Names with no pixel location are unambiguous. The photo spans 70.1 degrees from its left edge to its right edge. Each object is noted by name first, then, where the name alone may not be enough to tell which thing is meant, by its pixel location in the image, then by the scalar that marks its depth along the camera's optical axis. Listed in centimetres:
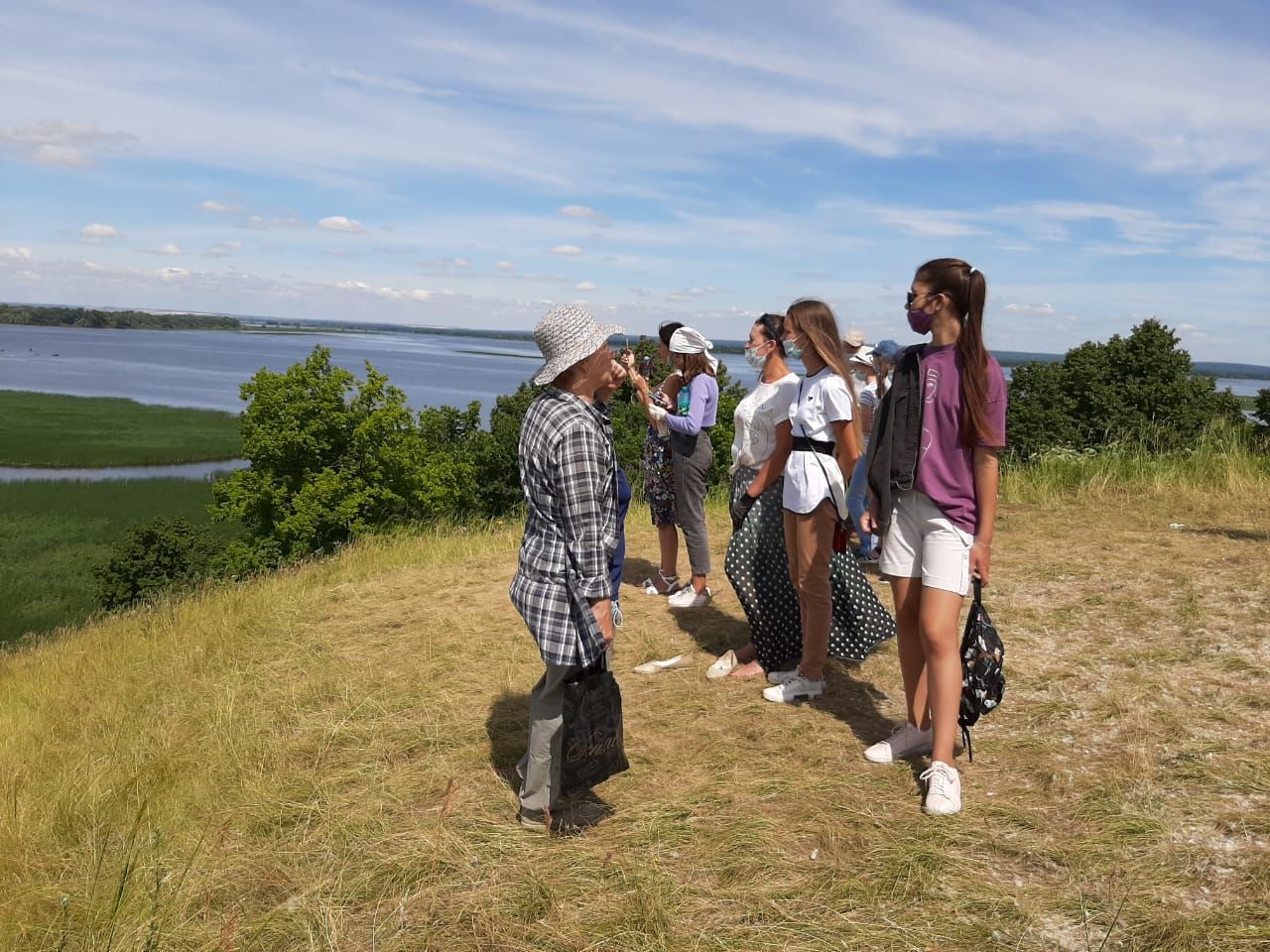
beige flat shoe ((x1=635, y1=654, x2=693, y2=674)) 512
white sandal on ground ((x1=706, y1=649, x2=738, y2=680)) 493
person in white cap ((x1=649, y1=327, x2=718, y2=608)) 585
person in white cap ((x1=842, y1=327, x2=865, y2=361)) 771
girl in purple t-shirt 322
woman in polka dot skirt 466
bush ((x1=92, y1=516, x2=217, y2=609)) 2525
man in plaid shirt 300
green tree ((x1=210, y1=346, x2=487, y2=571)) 2242
